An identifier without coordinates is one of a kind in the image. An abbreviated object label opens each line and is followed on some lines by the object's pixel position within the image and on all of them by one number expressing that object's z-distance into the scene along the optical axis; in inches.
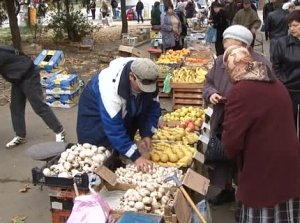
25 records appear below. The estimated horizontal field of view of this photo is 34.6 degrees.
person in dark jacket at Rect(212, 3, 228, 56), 503.8
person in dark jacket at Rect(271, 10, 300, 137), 197.9
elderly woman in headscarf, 112.7
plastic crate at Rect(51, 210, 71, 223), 153.2
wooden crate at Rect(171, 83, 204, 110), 322.3
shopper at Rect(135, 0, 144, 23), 1338.6
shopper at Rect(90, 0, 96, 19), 1389.6
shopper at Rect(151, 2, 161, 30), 720.3
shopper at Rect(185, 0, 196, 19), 1186.6
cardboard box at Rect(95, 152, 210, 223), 132.6
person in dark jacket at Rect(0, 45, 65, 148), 249.0
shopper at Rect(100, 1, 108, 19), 1346.0
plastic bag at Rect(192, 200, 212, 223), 147.5
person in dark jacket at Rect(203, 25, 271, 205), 163.0
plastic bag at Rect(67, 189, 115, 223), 128.7
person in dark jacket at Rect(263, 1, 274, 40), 648.4
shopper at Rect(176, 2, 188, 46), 556.6
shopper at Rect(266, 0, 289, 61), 374.6
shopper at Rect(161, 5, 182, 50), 508.7
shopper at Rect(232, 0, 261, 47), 441.3
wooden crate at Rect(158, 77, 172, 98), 367.6
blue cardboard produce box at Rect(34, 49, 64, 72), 396.2
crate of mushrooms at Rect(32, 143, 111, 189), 147.7
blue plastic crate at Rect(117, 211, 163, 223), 126.7
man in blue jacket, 148.7
